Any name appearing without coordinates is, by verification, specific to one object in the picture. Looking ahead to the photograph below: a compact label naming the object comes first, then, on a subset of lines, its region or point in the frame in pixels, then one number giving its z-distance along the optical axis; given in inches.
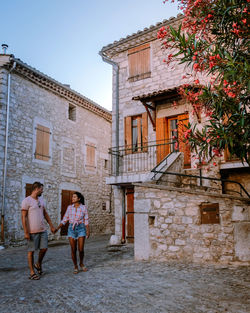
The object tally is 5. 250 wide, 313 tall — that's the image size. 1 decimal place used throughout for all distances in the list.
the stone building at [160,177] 257.9
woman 230.7
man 214.4
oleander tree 168.6
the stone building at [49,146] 489.7
